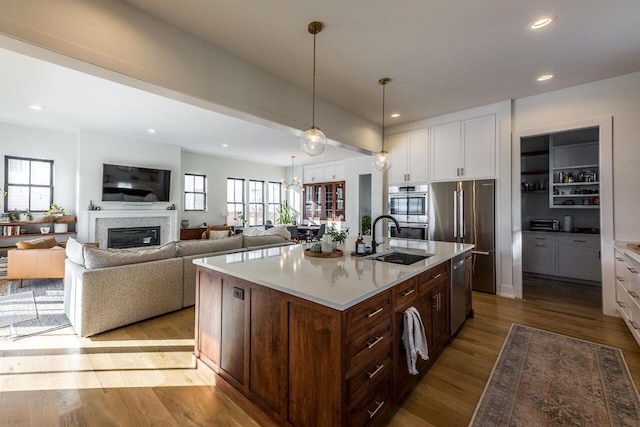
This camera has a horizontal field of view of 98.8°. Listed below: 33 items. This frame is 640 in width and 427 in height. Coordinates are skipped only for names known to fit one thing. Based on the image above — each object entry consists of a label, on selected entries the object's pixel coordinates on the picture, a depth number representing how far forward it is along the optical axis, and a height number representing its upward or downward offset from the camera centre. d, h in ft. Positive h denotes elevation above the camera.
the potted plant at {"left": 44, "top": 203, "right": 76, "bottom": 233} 19.12 -0.11
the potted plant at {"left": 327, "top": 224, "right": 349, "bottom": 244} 8.39 -0.53
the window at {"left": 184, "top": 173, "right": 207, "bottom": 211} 26.17 +2.45
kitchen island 4.42 -2.20
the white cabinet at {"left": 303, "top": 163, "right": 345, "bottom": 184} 27.78 +4.77
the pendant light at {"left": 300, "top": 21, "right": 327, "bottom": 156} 8.57 +2.43
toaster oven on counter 16.06 -0.35
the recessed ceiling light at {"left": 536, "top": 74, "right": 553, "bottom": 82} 10.88 +5.72
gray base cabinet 14.70 -2.04
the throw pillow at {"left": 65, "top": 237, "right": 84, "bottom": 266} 9.57 -1.28
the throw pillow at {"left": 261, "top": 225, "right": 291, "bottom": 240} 15.80 -0.85
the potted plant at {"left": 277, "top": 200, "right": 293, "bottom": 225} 31.35 +0.32
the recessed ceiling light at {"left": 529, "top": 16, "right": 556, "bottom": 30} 7.55 +5.55
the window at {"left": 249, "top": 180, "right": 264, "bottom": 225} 31.34 +1.77
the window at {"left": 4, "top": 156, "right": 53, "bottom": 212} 18.63 +2.30
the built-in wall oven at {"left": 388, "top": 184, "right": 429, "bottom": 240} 15.79 +0.54
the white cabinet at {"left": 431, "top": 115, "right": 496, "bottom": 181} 13.92 +3.70
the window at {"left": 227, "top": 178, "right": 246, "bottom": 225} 29.40 +1.84
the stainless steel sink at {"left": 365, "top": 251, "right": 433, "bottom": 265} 7.86 -1.18
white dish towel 5.70 -2.56
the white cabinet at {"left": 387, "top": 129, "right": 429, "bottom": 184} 16.07 +3.75
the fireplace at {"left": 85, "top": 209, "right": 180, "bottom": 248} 19.53 -0.41
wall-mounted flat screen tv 20.20 +2.57
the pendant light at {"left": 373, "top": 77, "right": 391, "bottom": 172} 12.42 +2.60
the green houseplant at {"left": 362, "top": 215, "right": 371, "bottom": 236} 22.35 -0.57
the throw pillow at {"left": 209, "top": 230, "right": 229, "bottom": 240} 23.46 -1.44
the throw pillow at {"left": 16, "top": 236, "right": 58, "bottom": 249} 14.44 -1.49
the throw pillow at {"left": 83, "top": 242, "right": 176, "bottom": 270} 9.25 -1.42
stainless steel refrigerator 13.67 -0.09
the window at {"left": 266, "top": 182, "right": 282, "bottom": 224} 33.19 +2.15
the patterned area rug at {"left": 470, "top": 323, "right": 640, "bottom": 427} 5.61 -4.01
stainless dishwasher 8.63 -2.47
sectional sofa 9.05 -2.39
